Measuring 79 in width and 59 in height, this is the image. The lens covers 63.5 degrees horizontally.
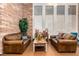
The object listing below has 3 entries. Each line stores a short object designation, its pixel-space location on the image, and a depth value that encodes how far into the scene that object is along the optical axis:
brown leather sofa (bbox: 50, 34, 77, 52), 2.30
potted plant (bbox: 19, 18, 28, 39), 1.77
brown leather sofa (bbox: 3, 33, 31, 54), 2.13
